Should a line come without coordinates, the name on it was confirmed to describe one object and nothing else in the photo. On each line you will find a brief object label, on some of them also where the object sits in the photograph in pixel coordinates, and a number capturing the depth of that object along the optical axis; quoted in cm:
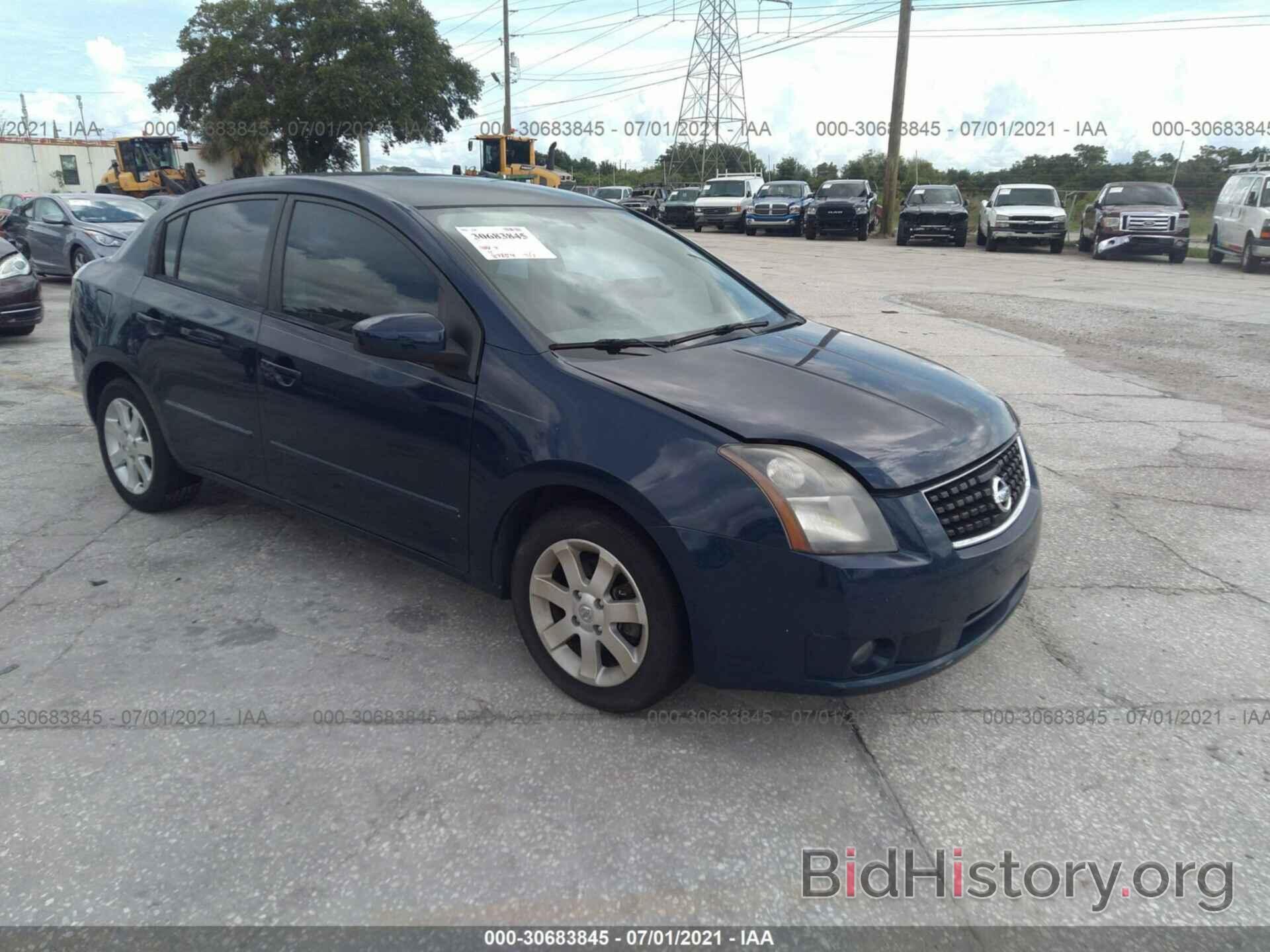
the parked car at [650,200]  3847
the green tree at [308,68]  4306
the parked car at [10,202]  1629
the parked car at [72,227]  1359
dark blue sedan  254
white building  5134
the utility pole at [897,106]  2883
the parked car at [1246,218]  1805
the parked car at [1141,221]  2081
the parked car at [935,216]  2616
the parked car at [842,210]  2850
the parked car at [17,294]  920
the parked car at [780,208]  3036
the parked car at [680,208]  3588
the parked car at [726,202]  3291
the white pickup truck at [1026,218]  2367
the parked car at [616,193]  3693
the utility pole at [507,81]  5331
